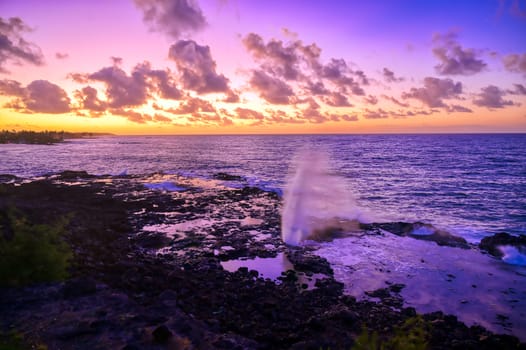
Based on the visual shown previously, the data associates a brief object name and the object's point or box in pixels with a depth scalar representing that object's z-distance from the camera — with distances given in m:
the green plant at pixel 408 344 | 5.62
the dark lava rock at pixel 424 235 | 20.89
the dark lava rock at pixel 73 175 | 45.05
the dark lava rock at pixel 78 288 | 10.73
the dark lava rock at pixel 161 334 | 8.61
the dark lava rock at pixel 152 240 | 19.16
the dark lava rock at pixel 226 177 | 49.19
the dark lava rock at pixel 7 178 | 42.19
